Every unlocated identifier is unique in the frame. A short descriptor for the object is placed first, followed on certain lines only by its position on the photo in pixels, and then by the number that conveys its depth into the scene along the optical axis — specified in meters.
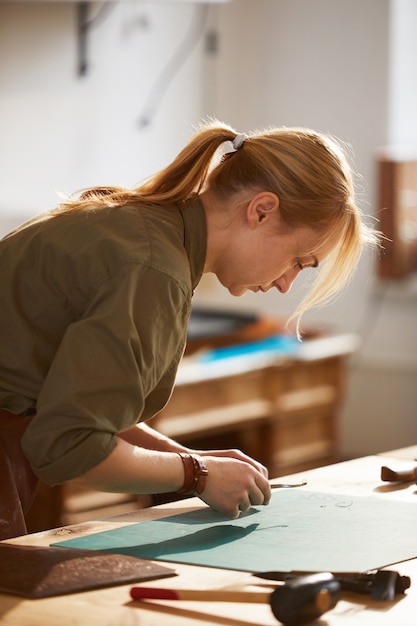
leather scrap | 2.21
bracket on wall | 5.88
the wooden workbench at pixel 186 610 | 2.11
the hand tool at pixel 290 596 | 2.08
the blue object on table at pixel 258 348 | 5.19
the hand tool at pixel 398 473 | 2.82
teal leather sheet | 2.32
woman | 2.38
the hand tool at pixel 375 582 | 2.18
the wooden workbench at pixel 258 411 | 4.62
